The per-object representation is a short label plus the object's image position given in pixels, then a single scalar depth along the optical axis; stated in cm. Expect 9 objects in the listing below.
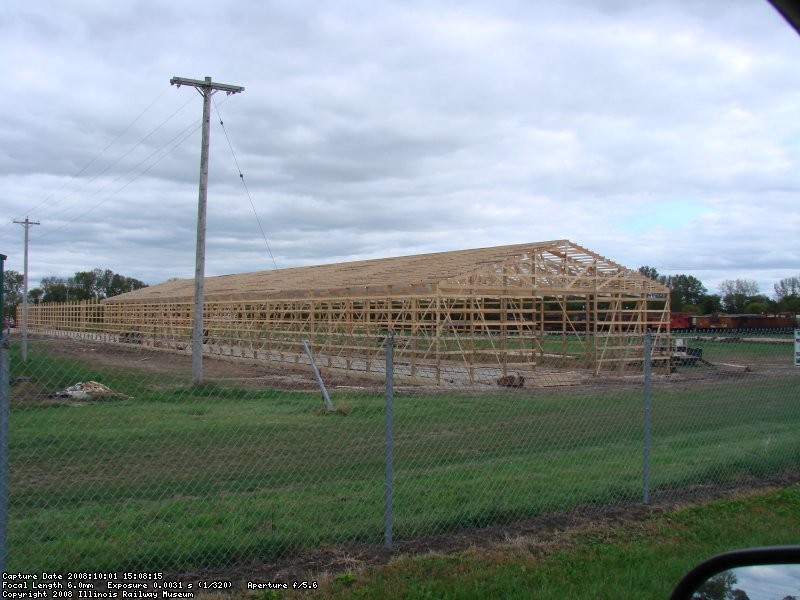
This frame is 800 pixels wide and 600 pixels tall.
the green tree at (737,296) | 8138
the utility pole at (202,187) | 1934
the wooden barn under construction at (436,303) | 2153
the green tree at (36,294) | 9390
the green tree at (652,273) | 8188
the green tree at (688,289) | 8506
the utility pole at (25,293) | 3254
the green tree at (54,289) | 9238
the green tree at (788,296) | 7156
